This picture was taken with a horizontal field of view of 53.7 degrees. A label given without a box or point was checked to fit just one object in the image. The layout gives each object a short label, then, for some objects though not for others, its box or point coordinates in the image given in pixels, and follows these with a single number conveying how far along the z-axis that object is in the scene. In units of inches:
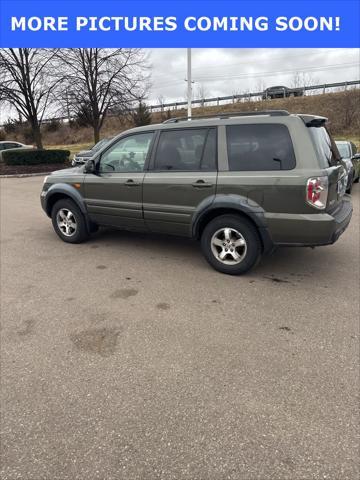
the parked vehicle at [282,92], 1550.2
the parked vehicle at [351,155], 399.1
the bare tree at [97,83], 761.0
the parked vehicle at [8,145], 897.7
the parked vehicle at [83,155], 580.4
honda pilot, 148.5
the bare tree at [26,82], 719.1
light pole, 697.0
